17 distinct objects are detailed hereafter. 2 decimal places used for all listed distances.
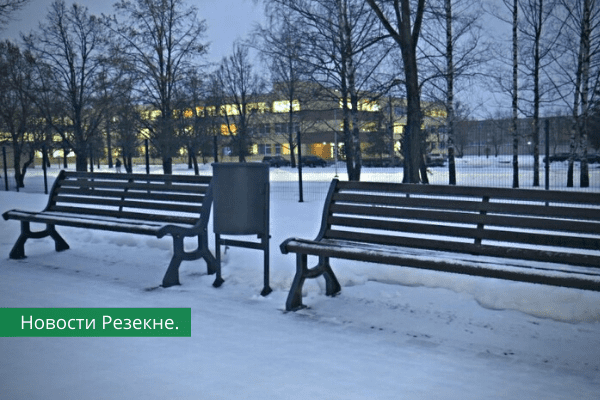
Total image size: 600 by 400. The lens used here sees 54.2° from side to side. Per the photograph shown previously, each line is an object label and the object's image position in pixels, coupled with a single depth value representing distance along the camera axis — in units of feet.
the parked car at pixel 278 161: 199.41
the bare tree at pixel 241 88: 175.11
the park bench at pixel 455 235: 13.60
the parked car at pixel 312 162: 192.03
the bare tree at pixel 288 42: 59.47
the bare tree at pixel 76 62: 89.40
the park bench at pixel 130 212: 20.16
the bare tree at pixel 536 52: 67.05
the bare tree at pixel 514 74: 66.59
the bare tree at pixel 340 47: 59.57
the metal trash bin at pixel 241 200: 18.76
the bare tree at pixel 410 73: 37.73
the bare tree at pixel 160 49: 80.12
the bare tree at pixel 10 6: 53.93
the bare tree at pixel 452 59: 60.39
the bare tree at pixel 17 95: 86.89
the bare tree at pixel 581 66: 62.75
